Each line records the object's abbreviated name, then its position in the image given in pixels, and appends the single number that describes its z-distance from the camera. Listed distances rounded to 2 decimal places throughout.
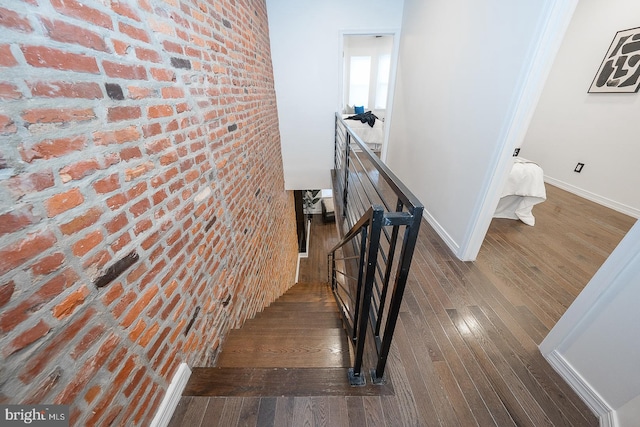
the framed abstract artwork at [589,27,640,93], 2.69
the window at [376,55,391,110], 7.18
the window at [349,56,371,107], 7.39
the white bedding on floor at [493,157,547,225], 2.48
